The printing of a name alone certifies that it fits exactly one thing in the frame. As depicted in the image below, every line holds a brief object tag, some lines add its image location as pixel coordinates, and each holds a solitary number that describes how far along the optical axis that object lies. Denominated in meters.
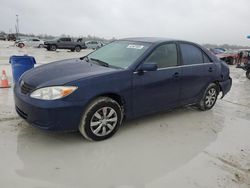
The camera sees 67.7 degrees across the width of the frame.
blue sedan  2.53
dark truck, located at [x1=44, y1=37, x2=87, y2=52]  20.11
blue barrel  4.85
